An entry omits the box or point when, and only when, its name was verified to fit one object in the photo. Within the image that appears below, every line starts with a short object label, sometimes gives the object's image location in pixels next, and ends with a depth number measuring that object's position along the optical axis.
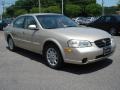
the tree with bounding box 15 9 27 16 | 43.25
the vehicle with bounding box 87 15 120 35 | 7.87
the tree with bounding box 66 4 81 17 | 37.11
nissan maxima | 3.14
